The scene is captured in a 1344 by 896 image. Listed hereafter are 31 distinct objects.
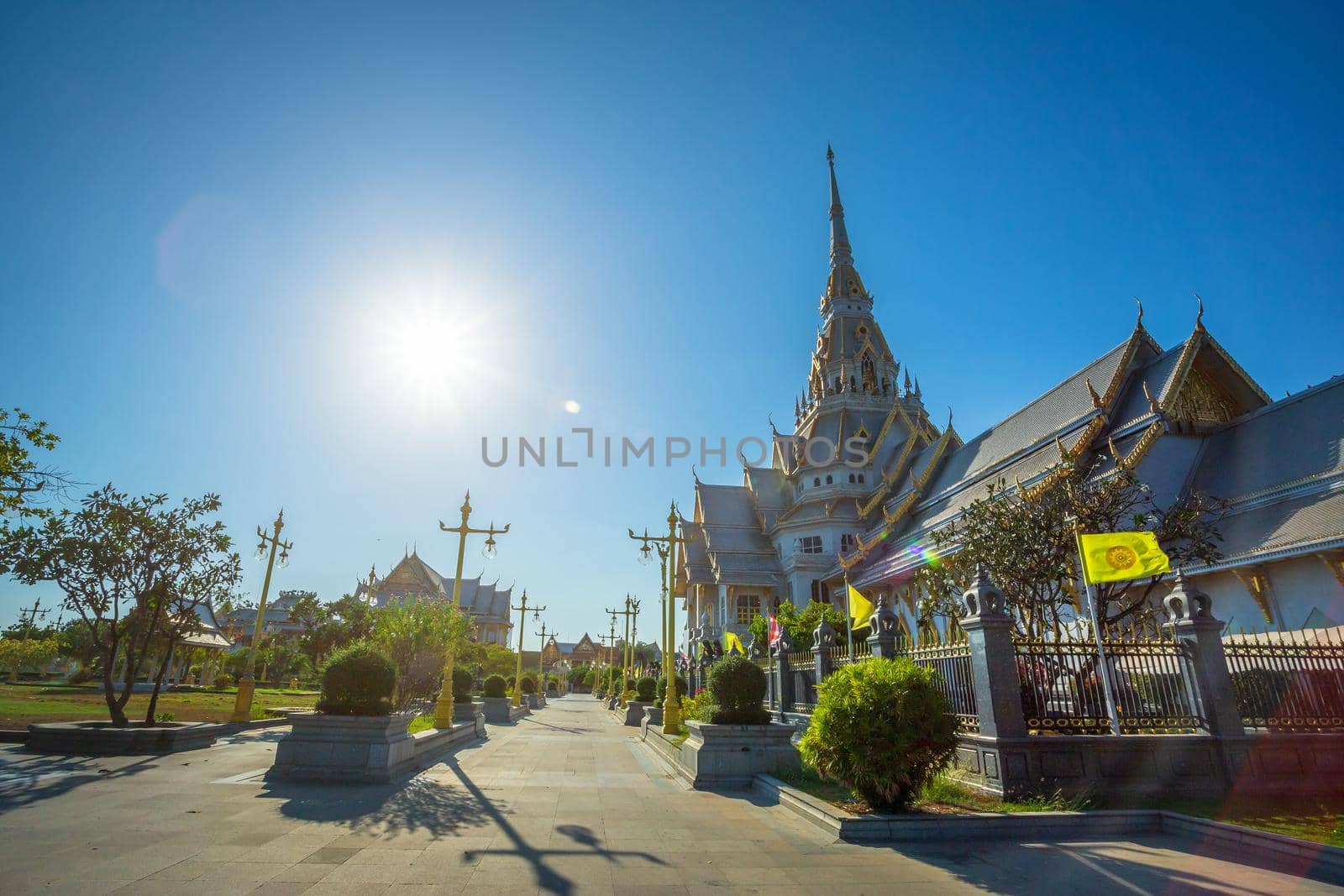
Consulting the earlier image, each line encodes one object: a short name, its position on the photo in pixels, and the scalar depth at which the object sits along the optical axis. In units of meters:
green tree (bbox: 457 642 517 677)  46.17
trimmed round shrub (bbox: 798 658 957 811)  8.04
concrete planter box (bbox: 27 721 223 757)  12.42
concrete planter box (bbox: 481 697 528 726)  29.60
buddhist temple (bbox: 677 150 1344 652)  16.70
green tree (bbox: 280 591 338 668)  43.78
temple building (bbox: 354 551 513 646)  80.31
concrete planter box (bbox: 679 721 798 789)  11.75
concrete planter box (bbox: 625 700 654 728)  29.77
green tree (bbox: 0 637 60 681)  49.92
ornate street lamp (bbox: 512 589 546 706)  39.16
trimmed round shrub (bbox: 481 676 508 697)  30.31
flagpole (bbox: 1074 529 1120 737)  9.86
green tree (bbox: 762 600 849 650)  26.16
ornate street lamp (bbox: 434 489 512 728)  16.48
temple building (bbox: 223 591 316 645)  81.25
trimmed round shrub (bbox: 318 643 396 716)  10.99
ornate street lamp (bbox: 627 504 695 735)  17.84
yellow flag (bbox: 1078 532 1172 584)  11.05
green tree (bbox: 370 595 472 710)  19.48
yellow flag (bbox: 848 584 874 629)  17.88
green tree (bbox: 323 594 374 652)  41.64
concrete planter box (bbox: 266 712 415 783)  10.34
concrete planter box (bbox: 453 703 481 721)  21.64
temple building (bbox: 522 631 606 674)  127.06
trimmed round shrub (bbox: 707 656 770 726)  12.46
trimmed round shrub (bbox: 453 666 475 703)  24.34
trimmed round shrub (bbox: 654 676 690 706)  28.06
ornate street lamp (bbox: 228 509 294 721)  18.70
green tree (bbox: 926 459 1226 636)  13.59
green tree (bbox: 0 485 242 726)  14.01
